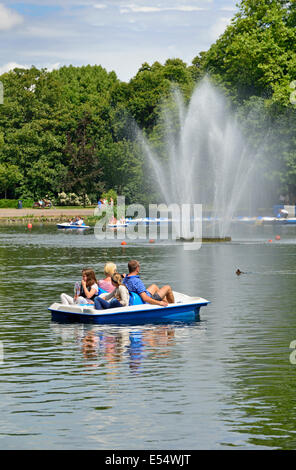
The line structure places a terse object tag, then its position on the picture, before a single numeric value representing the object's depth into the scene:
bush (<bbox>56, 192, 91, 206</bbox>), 110.44
